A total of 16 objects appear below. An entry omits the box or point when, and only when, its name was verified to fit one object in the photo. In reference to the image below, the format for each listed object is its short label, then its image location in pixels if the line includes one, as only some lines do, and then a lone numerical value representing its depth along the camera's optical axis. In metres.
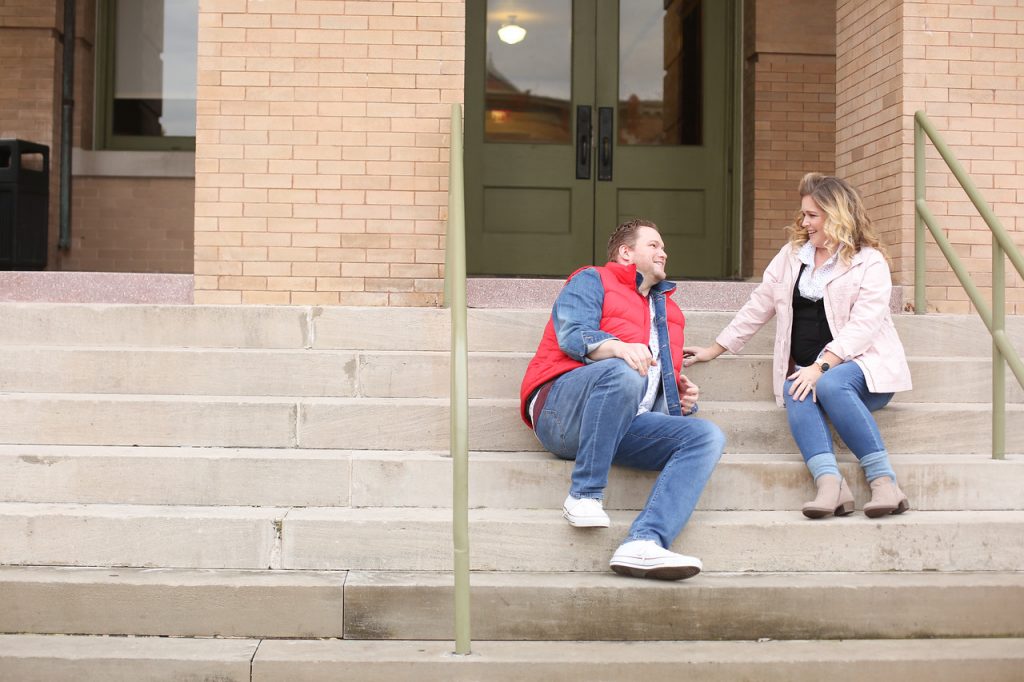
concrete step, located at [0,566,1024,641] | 3.43
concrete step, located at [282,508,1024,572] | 3.69
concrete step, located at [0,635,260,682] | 3.19
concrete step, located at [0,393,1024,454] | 4.24
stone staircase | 3.34
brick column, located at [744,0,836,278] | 7.64
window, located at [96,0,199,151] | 8.50
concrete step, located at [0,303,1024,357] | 4.80
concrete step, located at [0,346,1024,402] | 4.53
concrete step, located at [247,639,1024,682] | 3.21
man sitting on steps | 3.63
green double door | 7.56
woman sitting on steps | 3.93
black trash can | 7.46
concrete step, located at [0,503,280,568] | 3.67
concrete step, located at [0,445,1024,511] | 3.96
